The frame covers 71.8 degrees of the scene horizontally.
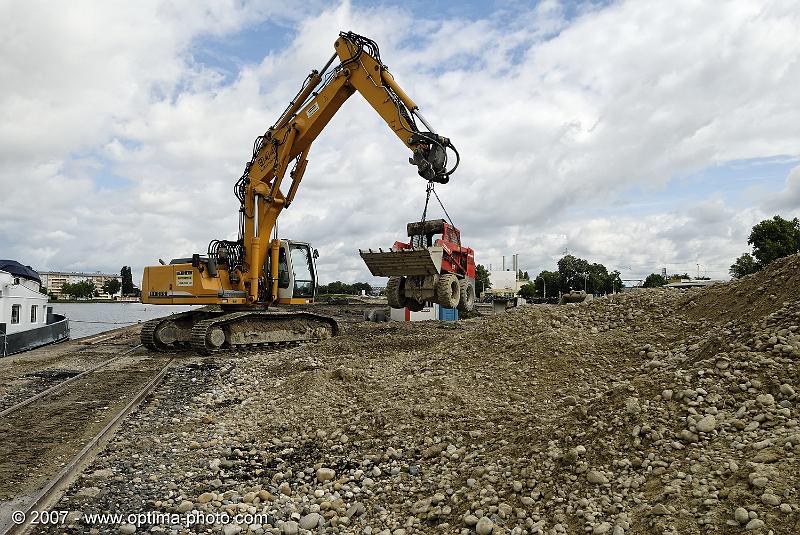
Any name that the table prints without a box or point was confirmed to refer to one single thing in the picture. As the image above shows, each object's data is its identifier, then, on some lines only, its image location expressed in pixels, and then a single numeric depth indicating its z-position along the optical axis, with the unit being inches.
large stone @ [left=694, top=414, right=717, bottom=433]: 167.9
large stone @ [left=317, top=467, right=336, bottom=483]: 206.5
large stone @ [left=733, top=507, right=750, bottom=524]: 125.0
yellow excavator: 562.9
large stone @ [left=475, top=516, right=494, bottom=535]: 152.4
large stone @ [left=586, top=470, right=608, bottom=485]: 159.9
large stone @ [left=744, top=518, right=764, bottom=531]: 121.9
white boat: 711.1
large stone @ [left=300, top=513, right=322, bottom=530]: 172.2
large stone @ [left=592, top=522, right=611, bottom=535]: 139.9
